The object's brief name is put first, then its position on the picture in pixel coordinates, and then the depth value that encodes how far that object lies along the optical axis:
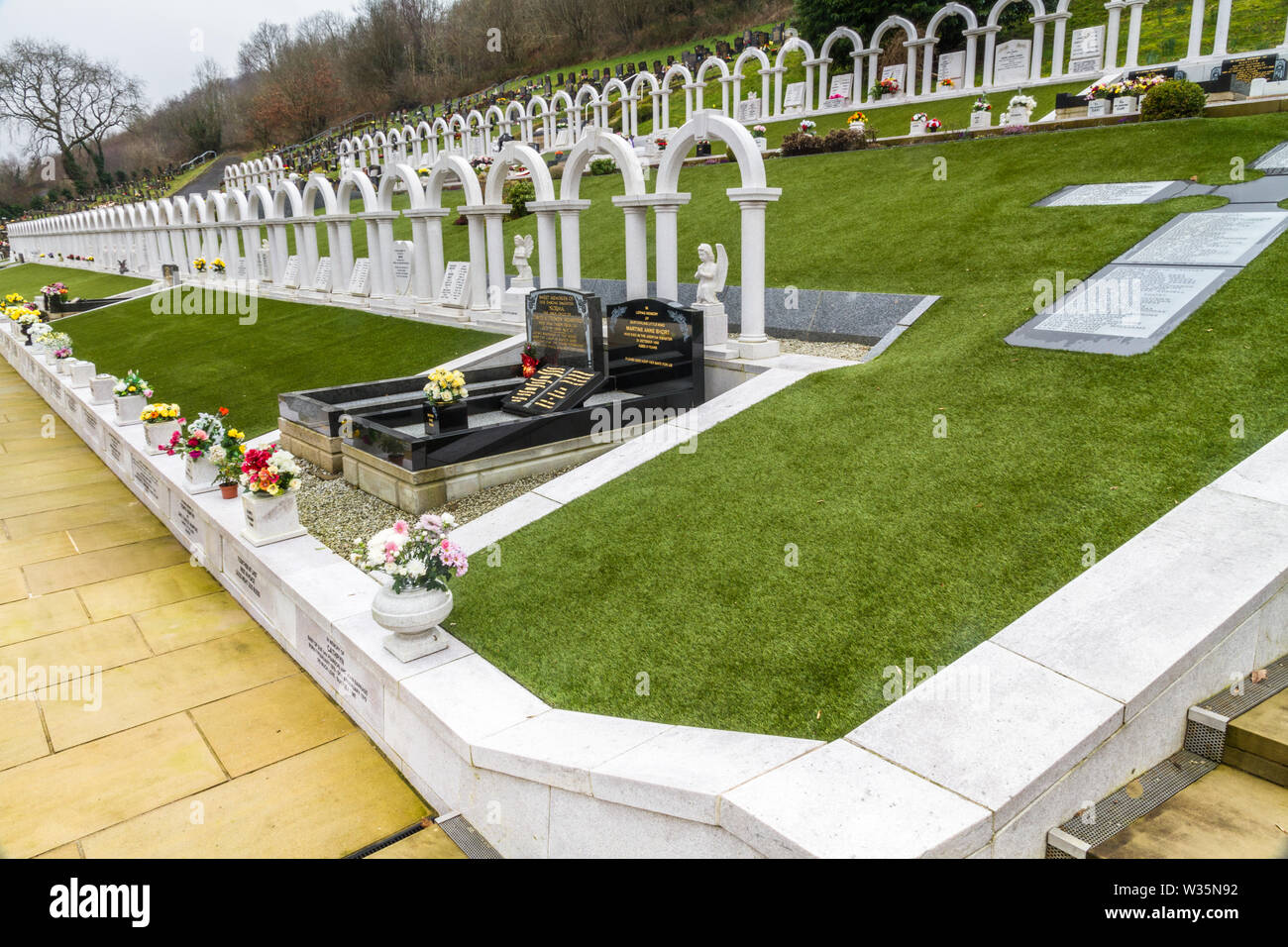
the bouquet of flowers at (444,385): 8.62
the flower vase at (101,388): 13.00
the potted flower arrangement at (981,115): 20.27
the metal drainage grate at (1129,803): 3.59
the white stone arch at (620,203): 11.73
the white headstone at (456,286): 15.65
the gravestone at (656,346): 9.97
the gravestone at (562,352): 9.94
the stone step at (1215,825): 3.53
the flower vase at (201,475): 8.71
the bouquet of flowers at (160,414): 10.00
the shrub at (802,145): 21.02
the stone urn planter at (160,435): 10.09
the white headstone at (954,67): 27.75
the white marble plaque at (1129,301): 7.94
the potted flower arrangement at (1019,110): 19.55
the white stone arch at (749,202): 10.01
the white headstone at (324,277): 20.36
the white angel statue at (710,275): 10.49
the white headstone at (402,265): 17.50
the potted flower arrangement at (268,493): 7.08
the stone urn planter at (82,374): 14.44
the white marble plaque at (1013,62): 25.33
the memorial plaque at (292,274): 22.18
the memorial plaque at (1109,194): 12.09
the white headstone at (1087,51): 24.77
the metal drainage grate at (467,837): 4.39
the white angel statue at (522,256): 14.75
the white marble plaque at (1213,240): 8.88
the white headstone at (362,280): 18.67
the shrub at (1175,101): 15.75
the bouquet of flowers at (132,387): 11.50
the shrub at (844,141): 20.52
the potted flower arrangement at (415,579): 5.14
